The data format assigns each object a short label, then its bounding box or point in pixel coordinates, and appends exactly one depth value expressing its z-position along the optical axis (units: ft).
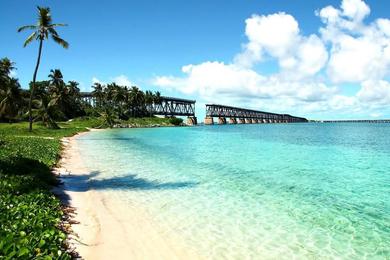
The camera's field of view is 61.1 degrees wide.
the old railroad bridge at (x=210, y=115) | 633.45
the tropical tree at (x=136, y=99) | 415.85
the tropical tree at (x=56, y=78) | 285.31
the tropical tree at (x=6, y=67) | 202.59
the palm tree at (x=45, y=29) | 148.15
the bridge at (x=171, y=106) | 484.74
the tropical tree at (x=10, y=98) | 184.03
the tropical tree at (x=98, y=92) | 420.77
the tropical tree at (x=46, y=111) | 209.05
